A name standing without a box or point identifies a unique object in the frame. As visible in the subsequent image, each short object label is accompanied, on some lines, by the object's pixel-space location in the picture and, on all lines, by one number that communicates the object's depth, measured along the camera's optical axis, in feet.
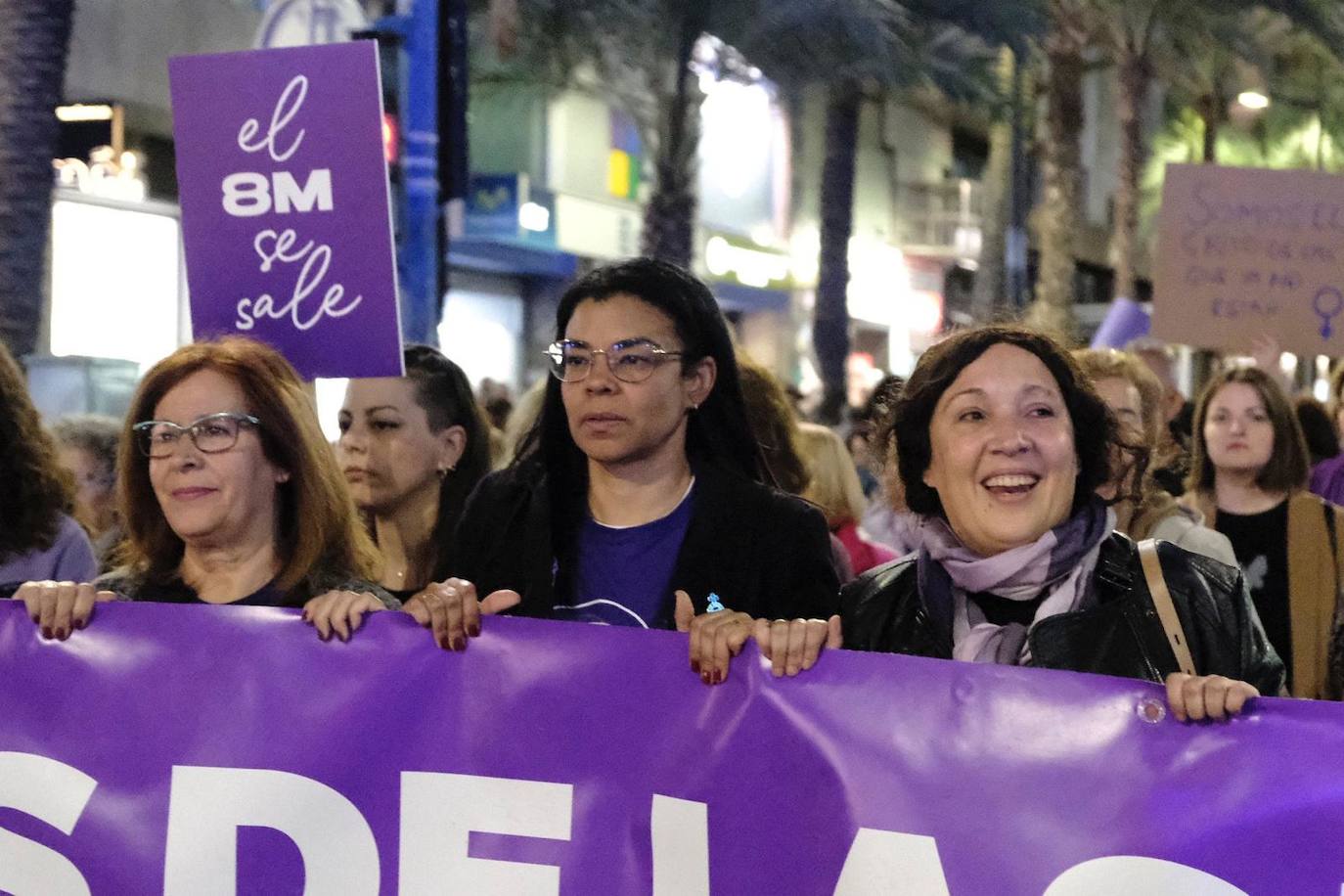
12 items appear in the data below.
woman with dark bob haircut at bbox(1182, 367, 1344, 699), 15.49
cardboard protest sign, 23.17
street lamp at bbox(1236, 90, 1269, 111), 108.99
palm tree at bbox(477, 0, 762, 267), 59.98
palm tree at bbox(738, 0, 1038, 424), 59.57
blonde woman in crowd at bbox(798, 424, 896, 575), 18.67
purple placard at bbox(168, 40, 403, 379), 12.67
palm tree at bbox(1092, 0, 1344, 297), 81.61
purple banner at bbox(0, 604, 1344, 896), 8.31
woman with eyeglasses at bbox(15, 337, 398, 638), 10.55
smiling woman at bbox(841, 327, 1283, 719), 8.95
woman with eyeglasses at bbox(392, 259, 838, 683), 10.72
